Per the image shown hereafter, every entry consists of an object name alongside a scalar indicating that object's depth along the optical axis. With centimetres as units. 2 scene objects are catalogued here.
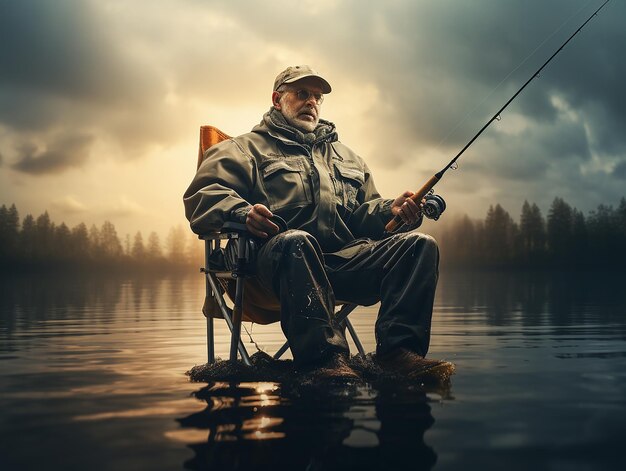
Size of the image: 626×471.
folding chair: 349
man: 330
